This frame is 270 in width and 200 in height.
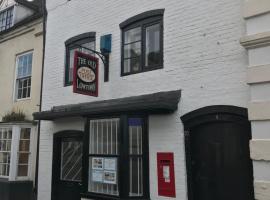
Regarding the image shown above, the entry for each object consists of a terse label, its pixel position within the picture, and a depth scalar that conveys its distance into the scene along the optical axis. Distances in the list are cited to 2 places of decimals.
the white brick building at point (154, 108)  6.61
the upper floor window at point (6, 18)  14.13
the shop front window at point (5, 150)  11.27
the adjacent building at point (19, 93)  10.98
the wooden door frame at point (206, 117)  6.38
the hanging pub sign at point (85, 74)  8.15
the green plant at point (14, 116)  11.84
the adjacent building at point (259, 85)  5.50
